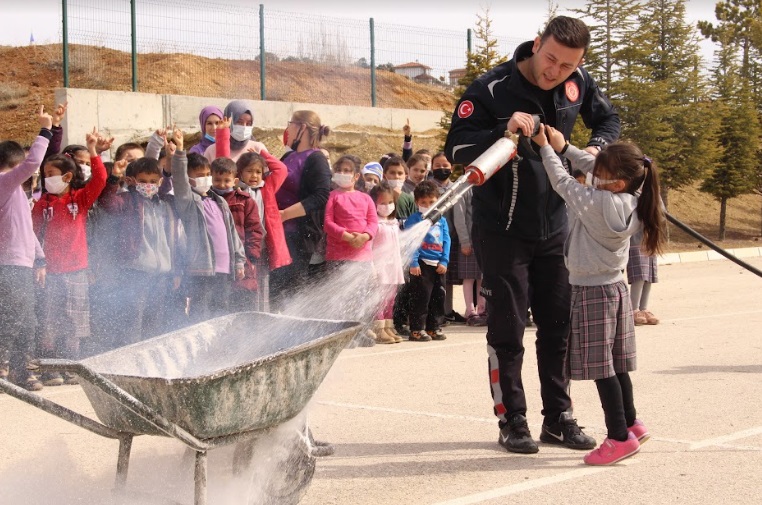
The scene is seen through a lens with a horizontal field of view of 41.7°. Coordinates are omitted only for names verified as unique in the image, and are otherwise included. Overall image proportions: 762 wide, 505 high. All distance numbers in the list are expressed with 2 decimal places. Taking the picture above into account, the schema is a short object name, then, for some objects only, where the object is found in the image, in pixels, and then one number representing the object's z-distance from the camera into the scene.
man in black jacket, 5.51
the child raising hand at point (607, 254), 5.23
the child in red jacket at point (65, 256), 8.02
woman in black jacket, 9.08
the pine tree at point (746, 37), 33.03
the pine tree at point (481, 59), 23.19
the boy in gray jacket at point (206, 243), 8.23
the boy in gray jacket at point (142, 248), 8.12
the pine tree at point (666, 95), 26.23
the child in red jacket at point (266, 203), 8.76
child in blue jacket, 10.12
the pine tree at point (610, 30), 26.20
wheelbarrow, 3.70
